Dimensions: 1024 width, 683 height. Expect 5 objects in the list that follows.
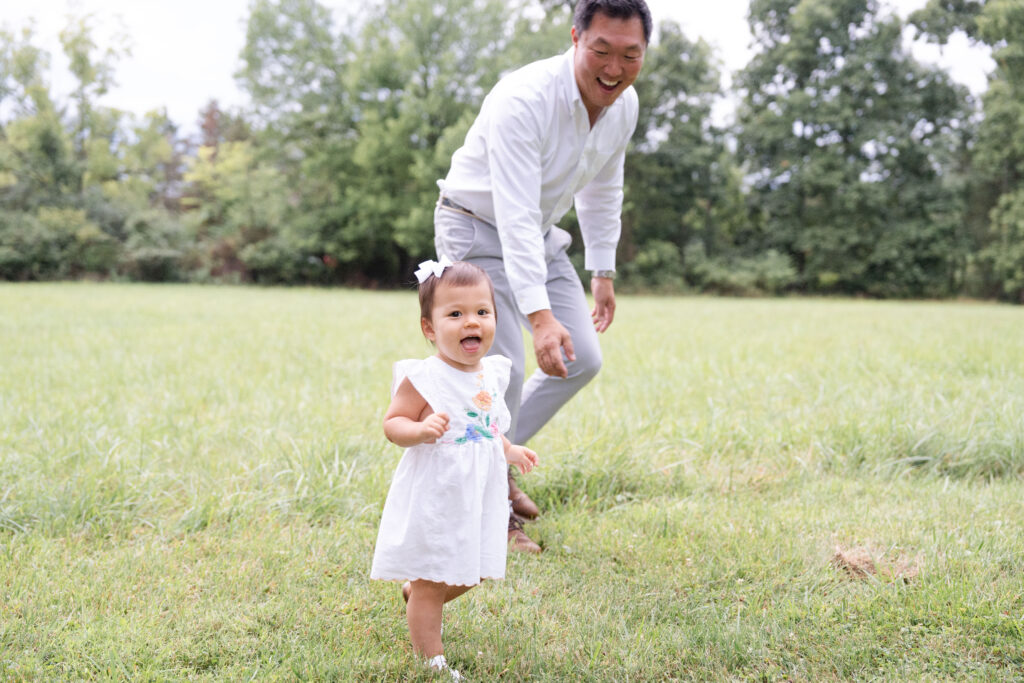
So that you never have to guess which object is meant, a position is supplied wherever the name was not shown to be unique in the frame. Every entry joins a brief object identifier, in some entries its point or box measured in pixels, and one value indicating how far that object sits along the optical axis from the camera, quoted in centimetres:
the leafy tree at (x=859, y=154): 3019
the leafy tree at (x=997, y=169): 2092
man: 275
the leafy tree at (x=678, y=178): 3095
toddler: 205
